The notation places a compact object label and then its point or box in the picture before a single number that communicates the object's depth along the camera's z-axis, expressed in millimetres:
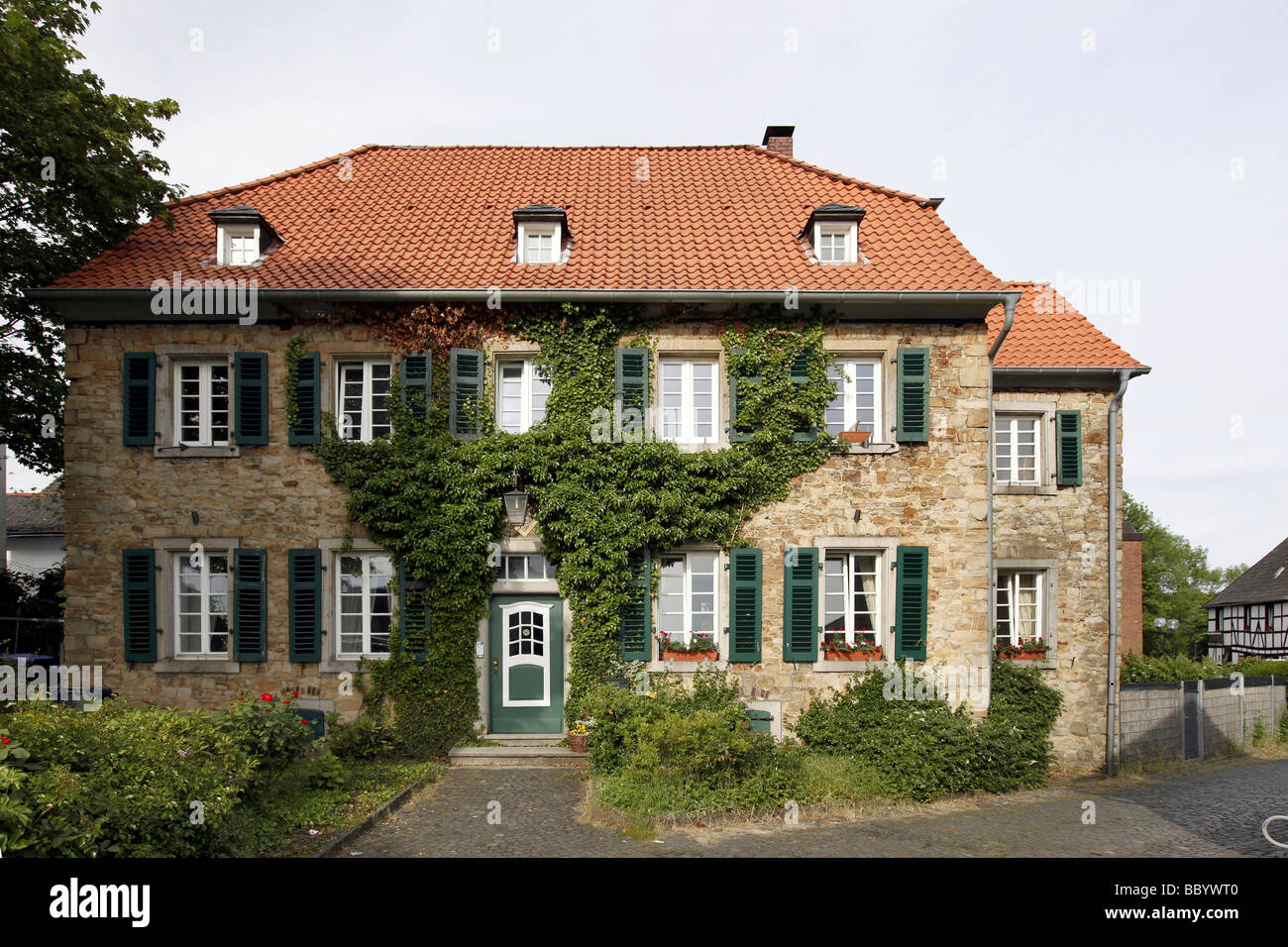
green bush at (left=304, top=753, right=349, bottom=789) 8500
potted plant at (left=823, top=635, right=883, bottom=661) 10695
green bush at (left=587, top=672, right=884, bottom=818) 8328
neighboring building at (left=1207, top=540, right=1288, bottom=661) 30267
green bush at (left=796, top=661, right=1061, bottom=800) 9469
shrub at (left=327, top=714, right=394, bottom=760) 9875
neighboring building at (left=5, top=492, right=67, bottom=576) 28734
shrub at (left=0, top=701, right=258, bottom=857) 4805
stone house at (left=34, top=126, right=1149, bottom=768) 10688
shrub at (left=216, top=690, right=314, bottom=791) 7349
